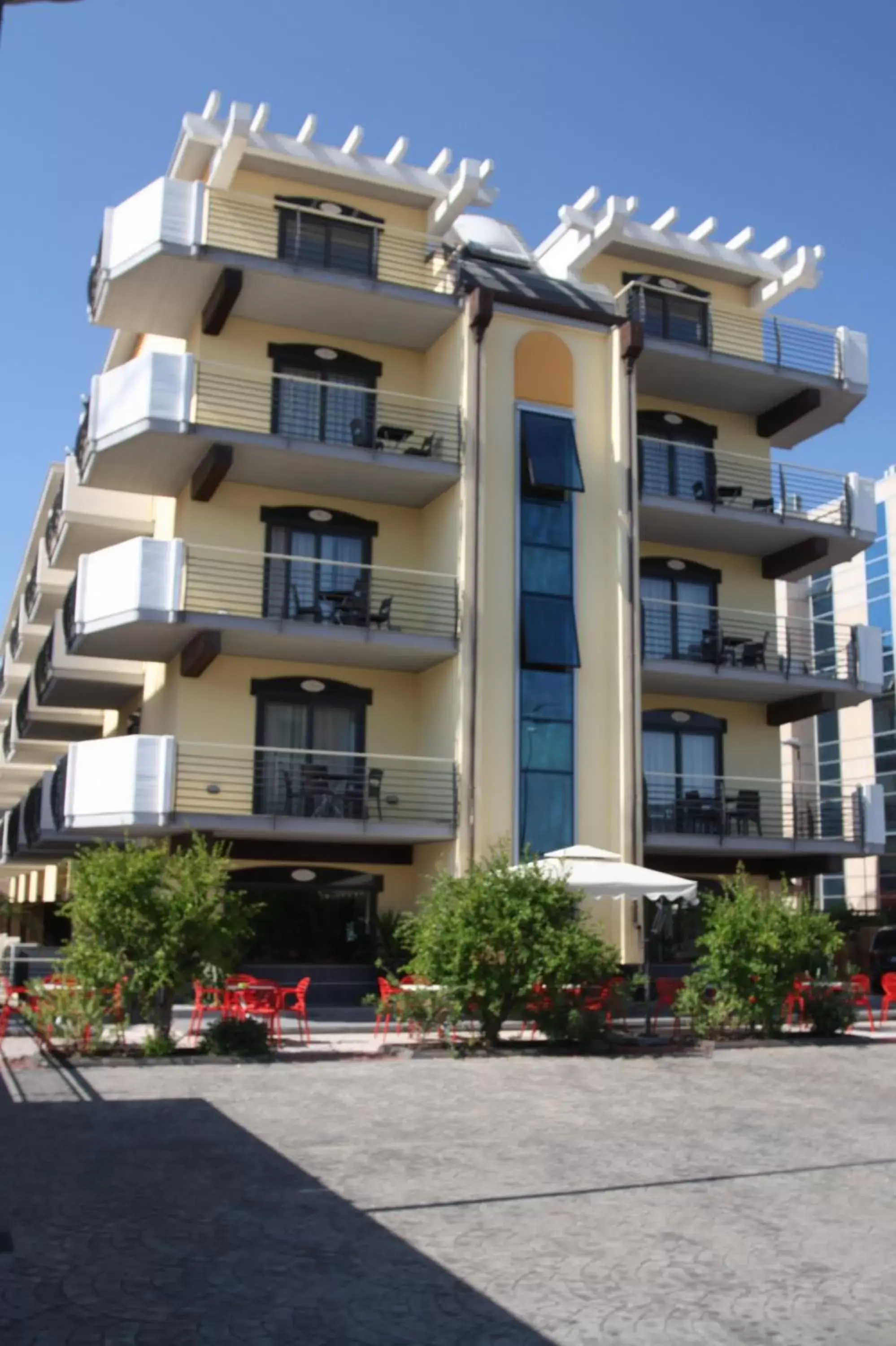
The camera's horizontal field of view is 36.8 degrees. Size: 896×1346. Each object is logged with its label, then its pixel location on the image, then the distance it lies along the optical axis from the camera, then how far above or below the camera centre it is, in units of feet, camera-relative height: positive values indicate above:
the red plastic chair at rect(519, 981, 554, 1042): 59.11 -1.69
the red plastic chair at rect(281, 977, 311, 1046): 65.16 -2.32
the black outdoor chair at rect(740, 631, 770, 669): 97.60 +22.06
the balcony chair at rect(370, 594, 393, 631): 84.99 +21.24
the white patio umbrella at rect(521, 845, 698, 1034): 65.46 +4.03
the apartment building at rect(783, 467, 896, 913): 198.29 +35.94
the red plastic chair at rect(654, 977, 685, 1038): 67.26 -1.27
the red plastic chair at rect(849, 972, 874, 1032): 66.80 -1.06
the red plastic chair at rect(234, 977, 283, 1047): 59.82 -1.93
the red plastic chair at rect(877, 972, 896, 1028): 73.97 -1.32
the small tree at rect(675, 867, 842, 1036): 62.75 +0.17
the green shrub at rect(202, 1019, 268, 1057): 54.34 -3.13
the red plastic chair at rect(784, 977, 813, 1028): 64.44 -1.45
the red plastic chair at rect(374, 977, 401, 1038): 60.70 -1.49
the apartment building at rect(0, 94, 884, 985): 82.23 +26.66
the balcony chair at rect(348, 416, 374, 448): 87.04 +33.30
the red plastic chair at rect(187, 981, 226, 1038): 59.72 -1.98
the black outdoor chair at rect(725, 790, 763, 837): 95.30 +10.58
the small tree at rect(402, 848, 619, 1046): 58.08 +0.83
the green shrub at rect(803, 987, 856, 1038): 65.26 -2.12
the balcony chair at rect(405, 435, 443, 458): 87.81 +32.84
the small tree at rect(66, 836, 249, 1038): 54.75 +1.38
